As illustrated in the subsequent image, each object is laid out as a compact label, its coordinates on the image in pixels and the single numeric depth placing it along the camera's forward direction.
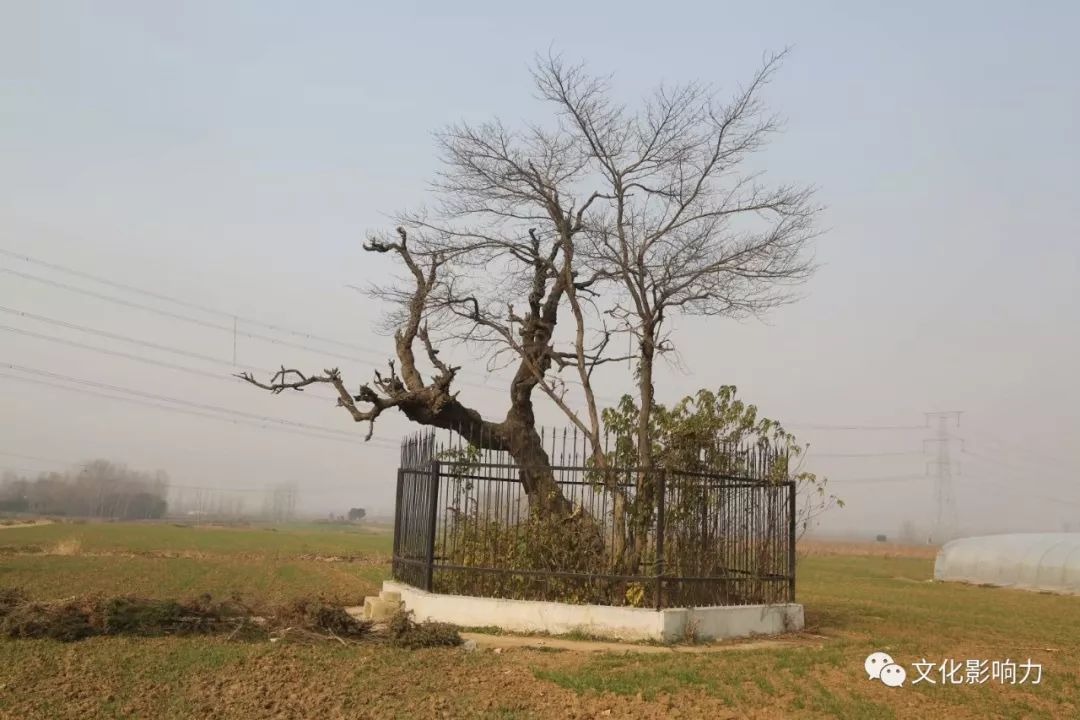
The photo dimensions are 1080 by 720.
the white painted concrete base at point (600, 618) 11.97
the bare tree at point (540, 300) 14.41
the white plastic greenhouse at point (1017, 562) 31.34
